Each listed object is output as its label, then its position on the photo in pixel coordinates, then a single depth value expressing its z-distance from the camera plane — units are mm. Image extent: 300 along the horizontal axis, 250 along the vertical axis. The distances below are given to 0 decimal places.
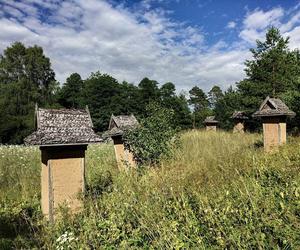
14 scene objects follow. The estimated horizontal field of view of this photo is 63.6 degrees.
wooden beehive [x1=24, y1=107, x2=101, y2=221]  5079
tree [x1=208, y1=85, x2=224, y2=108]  61868
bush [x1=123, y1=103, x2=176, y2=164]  7896
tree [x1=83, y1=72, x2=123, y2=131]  36952
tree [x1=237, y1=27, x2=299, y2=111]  17397
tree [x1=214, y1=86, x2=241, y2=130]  27180
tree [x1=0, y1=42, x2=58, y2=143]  30427
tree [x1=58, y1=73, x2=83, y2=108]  39669
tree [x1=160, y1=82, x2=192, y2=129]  34867
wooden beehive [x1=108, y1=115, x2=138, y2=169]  8379
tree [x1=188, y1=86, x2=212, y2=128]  51493
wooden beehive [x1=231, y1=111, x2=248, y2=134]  22087
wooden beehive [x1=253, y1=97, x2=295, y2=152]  8260
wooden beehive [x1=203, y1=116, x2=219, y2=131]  26663
